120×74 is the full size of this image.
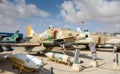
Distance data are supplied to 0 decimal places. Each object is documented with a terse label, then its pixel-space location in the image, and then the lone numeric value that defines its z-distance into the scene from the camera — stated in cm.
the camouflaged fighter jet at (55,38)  825
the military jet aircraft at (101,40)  1227
